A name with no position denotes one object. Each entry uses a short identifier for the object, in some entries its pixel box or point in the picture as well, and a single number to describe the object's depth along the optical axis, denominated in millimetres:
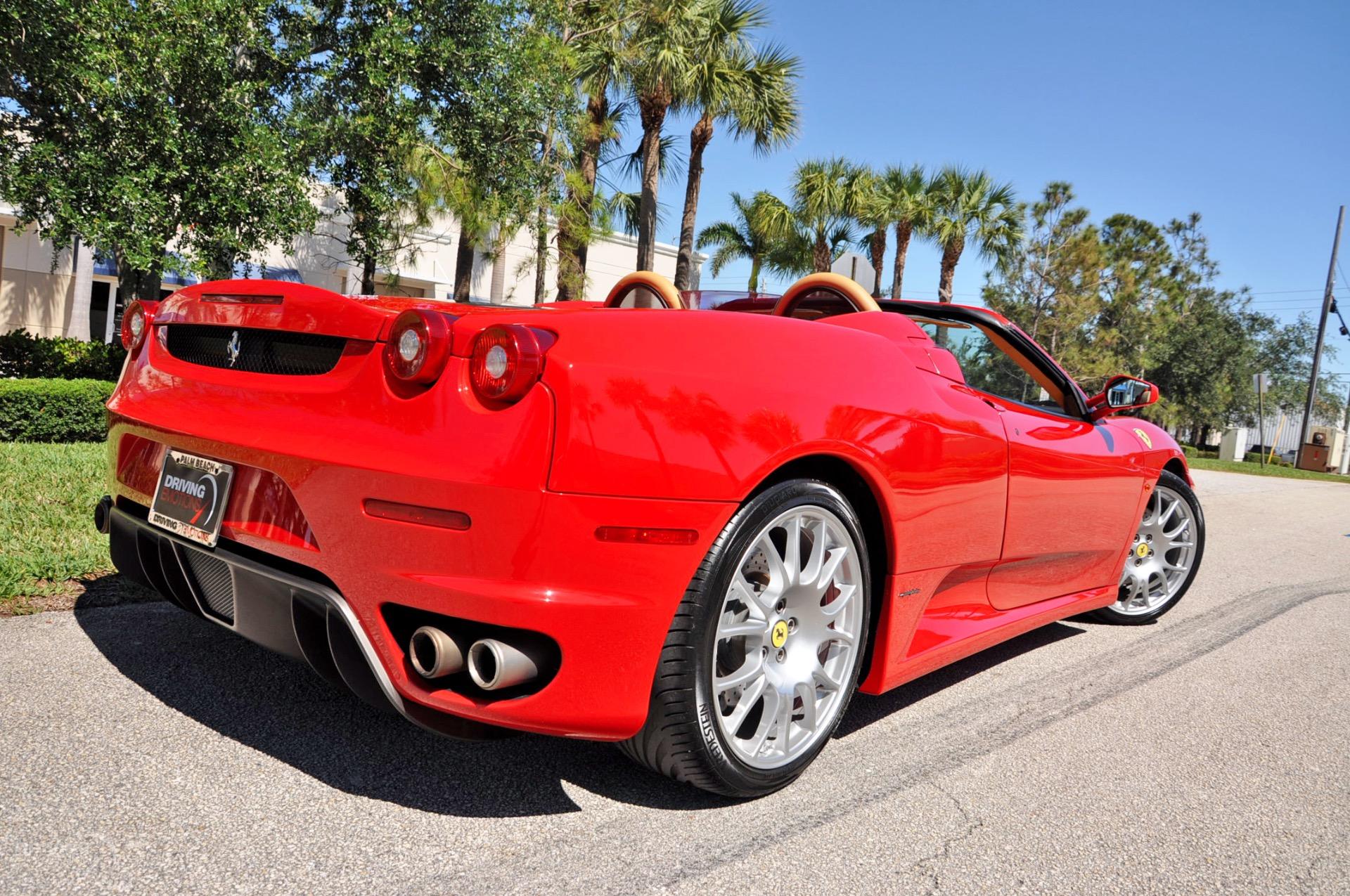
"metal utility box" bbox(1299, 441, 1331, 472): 36688
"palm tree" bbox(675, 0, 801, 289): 16531
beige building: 23688
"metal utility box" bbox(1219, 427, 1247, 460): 37938
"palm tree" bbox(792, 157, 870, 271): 25172
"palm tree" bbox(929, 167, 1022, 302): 26500
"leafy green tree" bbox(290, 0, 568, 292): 10023
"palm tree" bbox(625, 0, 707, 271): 15820
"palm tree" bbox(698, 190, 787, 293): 35662
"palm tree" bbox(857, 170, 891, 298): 26141
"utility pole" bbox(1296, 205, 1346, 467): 34125
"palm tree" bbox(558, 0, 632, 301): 15914
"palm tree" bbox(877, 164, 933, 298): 26391
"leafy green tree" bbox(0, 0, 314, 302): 8297
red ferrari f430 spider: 1906
